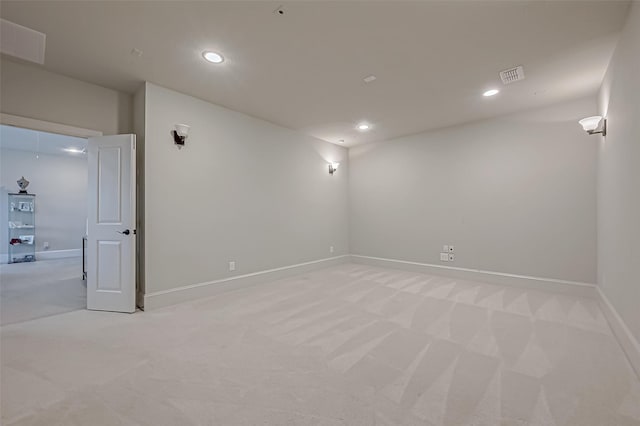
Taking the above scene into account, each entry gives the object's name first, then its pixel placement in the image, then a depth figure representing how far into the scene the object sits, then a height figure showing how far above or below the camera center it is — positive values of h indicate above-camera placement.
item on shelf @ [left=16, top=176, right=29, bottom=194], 6.72 +0.71
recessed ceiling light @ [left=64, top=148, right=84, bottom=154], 6.99 +1.67
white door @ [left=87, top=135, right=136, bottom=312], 3.22 -0.15
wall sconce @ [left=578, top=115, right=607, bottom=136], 3.06 +1.08
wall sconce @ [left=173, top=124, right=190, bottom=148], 3.43 +1.04
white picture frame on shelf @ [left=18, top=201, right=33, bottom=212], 6.78 +0.14
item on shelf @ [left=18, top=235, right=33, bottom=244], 6.71 -0.71
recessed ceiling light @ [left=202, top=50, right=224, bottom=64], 2.69 +1.64
